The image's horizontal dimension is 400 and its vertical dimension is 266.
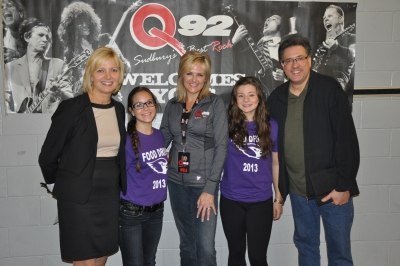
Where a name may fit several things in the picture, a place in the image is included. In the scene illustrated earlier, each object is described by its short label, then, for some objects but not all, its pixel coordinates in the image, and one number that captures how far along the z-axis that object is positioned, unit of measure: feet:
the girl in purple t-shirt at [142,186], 7.55
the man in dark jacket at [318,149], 7.68
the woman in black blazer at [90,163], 6.93
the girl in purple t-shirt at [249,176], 7.75
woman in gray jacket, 7.78
